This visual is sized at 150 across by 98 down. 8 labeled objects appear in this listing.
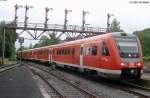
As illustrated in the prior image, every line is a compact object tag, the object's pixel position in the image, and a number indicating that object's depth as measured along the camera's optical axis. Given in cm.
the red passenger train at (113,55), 1140
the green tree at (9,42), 4350
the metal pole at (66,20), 3277
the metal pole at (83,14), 3497
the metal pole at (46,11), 3361
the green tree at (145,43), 3589
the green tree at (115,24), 6152
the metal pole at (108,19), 3472
